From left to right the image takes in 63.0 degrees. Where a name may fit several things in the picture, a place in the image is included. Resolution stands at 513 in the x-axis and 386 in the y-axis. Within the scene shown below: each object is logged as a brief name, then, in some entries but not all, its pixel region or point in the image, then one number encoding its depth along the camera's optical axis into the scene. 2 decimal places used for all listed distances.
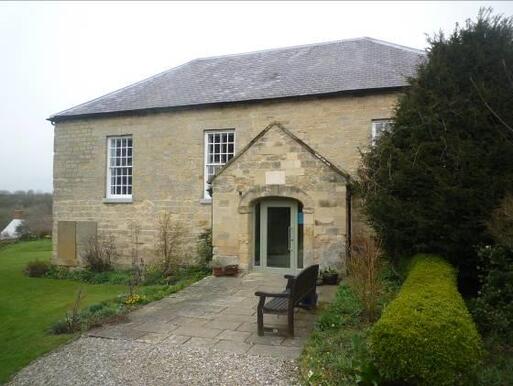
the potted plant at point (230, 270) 12.84
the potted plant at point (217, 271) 12.83
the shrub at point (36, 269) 18.25
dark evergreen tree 7.33
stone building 12.63
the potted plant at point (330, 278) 11.38
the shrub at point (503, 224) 6.18
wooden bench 7.16
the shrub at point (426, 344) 4.32
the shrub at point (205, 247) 15.56
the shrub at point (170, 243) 16.52
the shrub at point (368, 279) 7.54
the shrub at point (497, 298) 6.11
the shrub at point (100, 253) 17.59
